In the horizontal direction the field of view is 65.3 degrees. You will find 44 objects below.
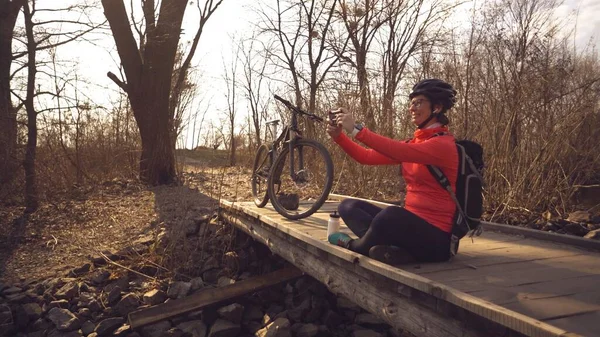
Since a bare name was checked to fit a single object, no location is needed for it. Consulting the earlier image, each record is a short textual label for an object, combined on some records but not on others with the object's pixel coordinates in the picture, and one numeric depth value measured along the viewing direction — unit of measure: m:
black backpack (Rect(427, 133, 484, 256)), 2.86
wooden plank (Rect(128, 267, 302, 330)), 4.57
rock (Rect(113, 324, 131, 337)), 4.63
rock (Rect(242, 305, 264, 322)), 5.04
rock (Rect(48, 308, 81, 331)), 4.68
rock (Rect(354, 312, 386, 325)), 4.65
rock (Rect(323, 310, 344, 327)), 4.84
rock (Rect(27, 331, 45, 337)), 4.66
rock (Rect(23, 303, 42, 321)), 4.85
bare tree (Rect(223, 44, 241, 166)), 21.83
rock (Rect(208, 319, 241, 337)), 4.65
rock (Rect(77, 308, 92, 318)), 4.92
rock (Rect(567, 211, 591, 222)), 5.41
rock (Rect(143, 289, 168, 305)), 5.07
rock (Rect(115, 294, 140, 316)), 4.98
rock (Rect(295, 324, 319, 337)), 4.51
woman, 2.84
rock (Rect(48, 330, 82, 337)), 4.61
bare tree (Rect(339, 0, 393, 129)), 21.44
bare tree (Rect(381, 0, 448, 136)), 22.06
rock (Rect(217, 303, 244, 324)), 4.84
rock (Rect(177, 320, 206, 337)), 4.74
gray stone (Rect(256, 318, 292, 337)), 4.40
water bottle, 3.72
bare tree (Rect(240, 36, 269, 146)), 24.39
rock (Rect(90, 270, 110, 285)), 5.48
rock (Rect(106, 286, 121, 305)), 5.14
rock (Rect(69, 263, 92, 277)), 5.61
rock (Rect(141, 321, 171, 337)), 4.71
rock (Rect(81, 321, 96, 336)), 4.71
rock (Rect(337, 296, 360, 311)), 5.09
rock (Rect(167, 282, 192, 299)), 5.17
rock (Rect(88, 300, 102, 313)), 5.02
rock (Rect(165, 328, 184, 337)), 4.70
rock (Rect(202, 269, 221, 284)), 5.70
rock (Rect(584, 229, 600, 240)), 4.53
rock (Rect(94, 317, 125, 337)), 4.66
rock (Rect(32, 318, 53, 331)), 4.76
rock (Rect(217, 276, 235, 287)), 5.38
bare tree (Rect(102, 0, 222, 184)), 10.58
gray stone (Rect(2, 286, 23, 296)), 5.11
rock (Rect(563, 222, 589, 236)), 4.87
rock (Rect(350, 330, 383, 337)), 4.39
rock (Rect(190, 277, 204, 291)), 5.34
